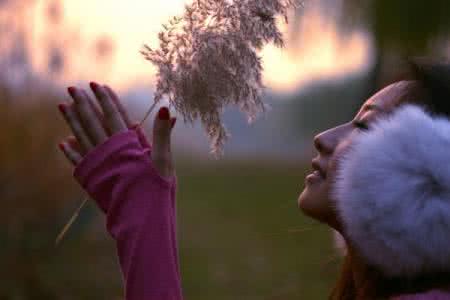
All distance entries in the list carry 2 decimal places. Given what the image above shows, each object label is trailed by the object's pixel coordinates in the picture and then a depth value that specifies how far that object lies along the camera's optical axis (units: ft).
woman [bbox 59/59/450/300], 4.00
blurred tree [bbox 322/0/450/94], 18.93
